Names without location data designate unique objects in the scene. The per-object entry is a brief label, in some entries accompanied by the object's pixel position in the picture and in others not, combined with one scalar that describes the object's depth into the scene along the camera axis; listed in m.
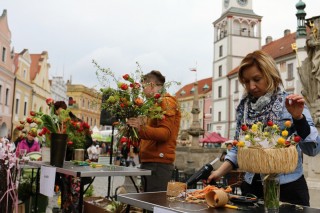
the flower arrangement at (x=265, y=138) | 1.67
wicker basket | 1.61
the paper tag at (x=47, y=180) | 3.03
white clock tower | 45.56
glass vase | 1.67
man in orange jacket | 3.49
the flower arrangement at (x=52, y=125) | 3.87
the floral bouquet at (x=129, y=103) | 3.20
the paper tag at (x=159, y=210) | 1.67
